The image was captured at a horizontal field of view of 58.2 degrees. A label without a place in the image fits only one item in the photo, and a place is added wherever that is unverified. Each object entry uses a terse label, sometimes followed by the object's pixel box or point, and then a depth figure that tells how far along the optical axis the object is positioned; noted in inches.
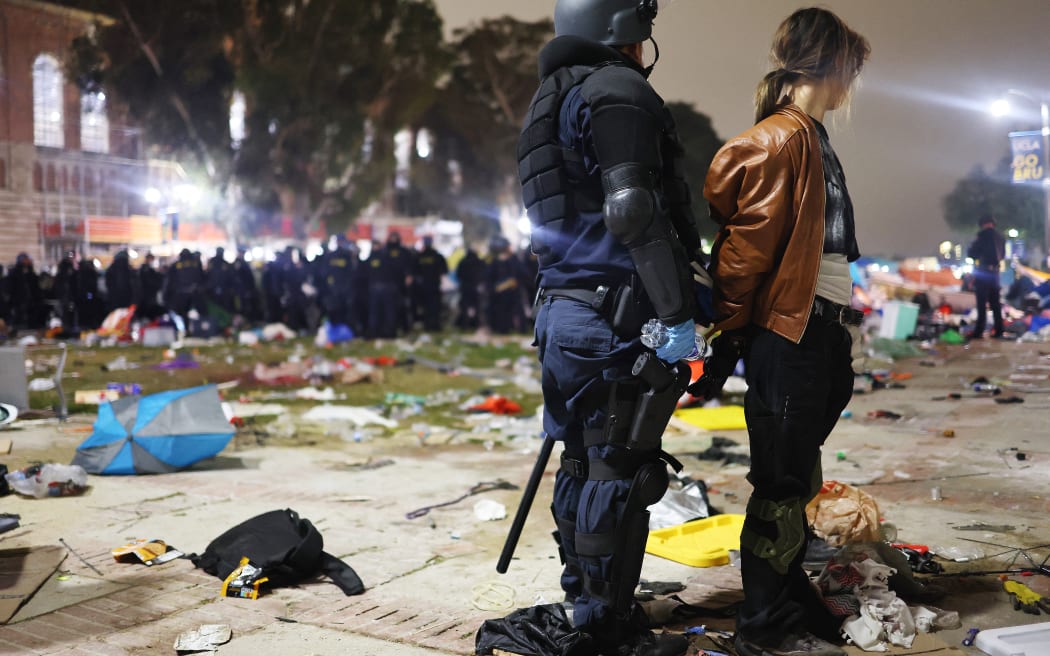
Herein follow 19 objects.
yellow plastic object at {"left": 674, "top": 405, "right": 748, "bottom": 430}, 294.0
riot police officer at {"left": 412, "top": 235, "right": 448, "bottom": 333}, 733.9
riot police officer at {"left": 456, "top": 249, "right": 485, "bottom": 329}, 746.8
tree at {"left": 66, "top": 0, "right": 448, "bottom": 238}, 1089.4
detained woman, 112.7
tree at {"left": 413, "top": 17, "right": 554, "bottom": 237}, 1606.8
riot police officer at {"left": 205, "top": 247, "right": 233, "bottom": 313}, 714.8
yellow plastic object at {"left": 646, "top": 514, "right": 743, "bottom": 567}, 156.6
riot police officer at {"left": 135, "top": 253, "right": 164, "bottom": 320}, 715.4
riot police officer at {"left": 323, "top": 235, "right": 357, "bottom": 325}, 698.2
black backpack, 152.1
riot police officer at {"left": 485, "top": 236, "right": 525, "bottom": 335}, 720.3
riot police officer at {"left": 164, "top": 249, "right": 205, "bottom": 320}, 693.9
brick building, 721.0
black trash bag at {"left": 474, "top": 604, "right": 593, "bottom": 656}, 113.5
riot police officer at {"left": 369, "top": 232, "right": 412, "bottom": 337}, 684.7
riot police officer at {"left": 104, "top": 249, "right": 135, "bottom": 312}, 719.1
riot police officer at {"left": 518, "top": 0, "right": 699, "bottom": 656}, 106.0
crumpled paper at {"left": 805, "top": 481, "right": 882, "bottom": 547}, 152.6
